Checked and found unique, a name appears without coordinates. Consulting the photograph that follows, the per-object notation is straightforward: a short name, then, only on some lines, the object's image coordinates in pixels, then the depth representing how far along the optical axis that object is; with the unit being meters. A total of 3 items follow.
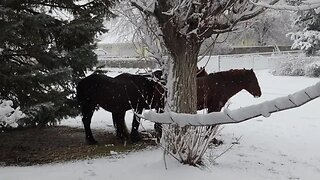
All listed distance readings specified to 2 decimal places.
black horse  6.11
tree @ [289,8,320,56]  18.65
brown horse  6.21
